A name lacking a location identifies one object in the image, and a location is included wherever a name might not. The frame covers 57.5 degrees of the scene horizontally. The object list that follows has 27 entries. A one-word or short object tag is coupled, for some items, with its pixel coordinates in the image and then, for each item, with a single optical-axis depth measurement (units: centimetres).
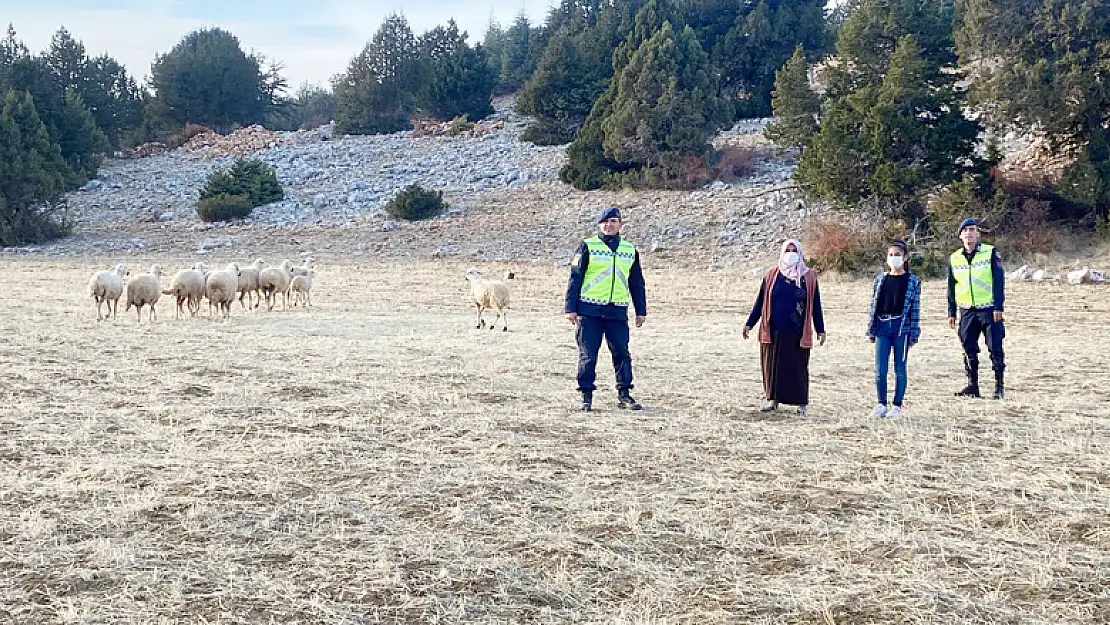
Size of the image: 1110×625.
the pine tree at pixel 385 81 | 5188
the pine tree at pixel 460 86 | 5003
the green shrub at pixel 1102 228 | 2178
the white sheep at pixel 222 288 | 1510
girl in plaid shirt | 825
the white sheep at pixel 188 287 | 1488
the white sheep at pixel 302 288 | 1772
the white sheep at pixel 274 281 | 1675
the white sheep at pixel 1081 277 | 1991
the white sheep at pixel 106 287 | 1462
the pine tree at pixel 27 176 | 3209
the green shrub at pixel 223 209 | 3425
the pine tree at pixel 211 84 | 5209
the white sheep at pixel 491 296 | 1455
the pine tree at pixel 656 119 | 3269
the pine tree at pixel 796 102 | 2817
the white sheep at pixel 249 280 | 1661
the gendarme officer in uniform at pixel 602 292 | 823
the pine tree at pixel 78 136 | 3866
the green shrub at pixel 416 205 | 3262
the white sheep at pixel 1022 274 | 2064
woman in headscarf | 807
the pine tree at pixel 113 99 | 4684
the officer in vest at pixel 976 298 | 897
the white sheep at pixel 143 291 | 1456
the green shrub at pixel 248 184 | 3600
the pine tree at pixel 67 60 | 4775
